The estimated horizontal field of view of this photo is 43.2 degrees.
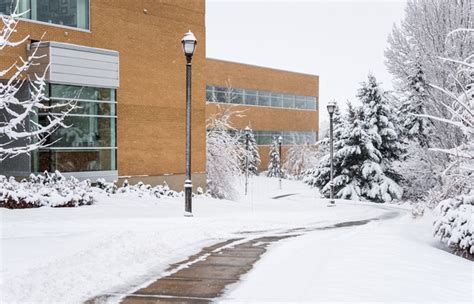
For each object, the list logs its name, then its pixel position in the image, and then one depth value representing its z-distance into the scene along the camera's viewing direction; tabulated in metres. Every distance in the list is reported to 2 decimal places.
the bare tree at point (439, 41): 24.83
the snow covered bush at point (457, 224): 12.12
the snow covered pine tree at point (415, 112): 34.09
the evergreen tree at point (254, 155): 60.75
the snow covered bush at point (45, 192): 15.43
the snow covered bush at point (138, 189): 20.72
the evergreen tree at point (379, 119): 37.75
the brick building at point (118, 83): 19.73
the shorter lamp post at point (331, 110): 24.91
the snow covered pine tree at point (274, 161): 65.19
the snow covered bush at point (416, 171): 32.33
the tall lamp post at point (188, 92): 14.92
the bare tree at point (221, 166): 30.95
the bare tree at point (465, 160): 12.35
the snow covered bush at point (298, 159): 67.25
